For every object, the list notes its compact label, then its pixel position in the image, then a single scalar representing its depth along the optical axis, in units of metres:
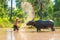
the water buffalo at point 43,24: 21.22
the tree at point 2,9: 42.06
